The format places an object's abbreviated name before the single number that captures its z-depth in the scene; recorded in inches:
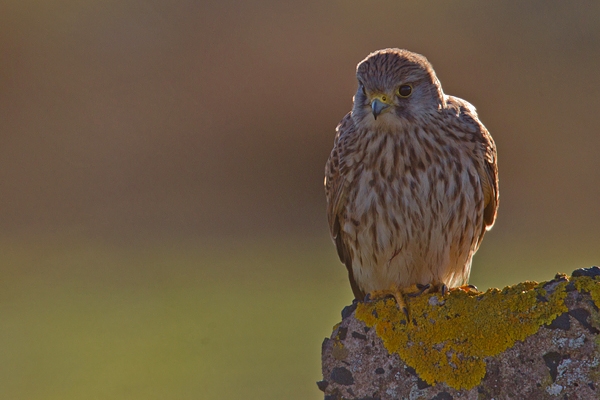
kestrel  331.9
